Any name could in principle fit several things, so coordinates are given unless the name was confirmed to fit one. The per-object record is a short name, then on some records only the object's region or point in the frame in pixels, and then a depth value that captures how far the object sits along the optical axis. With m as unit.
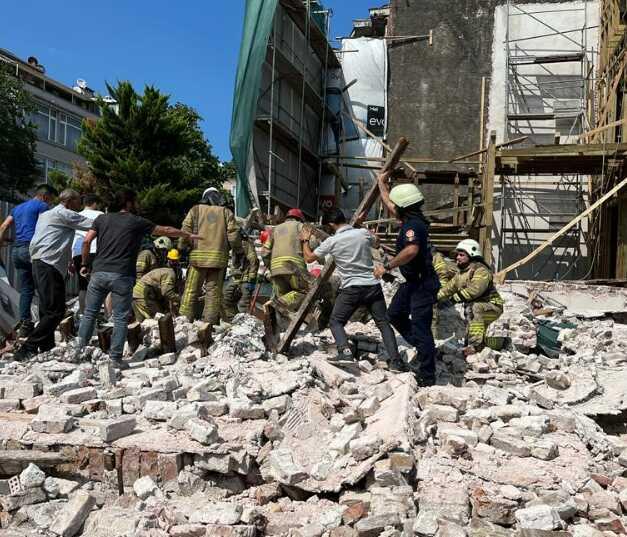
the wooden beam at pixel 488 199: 12.92
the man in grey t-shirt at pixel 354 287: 5.61
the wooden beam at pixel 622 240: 13.34
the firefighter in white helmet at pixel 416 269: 5.34
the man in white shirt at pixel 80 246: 6.96
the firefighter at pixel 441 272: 8.03
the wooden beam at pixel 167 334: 5.96
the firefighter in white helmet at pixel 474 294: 7.09
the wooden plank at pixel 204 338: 5.96
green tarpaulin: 14.16
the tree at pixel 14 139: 16.42
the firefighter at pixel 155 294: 7.84
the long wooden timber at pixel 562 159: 12.49
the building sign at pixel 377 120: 19.03
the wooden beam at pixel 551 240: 10.93
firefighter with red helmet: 7.11
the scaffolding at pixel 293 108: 15.83
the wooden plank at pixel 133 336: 6.23
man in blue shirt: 6.18
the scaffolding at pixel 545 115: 16.73
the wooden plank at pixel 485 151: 13.70
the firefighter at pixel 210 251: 6.99
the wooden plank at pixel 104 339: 6.09
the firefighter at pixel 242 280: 8.78
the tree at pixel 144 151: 18.20
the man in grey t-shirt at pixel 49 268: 5.60
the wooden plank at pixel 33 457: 3.68
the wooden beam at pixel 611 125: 12.17
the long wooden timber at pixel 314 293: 5.94
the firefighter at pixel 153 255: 8.38
